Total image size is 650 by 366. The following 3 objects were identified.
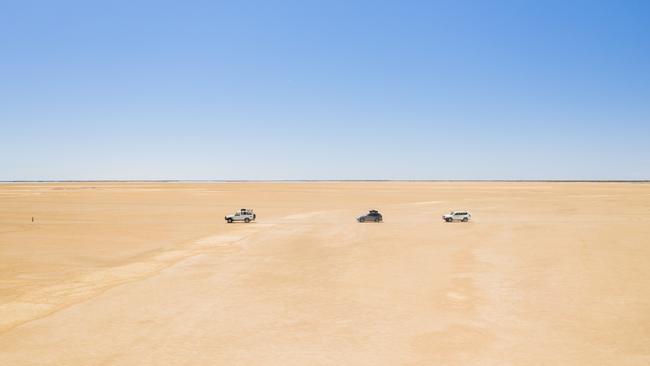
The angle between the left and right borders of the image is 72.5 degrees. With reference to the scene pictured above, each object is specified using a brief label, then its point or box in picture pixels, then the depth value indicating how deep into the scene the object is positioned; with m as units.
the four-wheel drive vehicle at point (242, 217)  48.94
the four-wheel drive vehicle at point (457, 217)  48.91
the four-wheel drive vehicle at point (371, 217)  47.91
